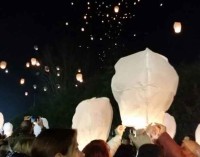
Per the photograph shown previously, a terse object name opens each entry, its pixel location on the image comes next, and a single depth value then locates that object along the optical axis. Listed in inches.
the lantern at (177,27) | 246.8
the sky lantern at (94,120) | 118.9
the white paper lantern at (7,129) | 232.5
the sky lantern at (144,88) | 97.4
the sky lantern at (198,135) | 131.0
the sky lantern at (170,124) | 133.6
